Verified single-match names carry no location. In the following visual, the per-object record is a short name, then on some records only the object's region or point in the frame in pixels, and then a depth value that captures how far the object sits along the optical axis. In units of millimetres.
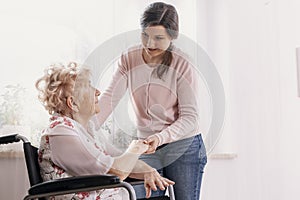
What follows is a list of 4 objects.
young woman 2953
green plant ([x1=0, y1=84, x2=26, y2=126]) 3304
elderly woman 2743
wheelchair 2503
